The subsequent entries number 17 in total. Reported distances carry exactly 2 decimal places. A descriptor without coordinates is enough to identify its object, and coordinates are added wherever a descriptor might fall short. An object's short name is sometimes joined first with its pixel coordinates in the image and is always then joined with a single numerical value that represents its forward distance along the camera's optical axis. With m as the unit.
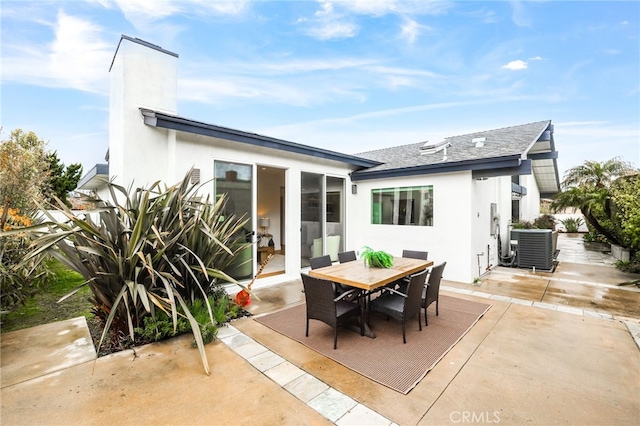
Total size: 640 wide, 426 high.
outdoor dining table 3.55
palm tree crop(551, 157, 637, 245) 8.74
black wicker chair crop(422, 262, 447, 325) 3.91
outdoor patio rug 2.89
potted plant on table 4.32
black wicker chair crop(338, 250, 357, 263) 5.29
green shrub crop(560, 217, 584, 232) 18.58
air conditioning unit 7.66
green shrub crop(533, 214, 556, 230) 10.46
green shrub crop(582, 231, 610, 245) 13.08
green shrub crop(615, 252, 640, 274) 7.43
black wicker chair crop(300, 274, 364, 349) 3.34
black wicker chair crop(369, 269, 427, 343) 3.48
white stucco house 4.82
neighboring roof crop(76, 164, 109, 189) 7.55
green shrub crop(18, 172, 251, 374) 3.12
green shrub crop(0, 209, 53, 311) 4.07
